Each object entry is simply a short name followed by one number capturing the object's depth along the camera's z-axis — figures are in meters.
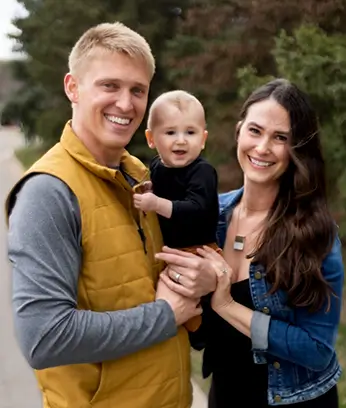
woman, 2.08
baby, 2.15
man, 1.55
